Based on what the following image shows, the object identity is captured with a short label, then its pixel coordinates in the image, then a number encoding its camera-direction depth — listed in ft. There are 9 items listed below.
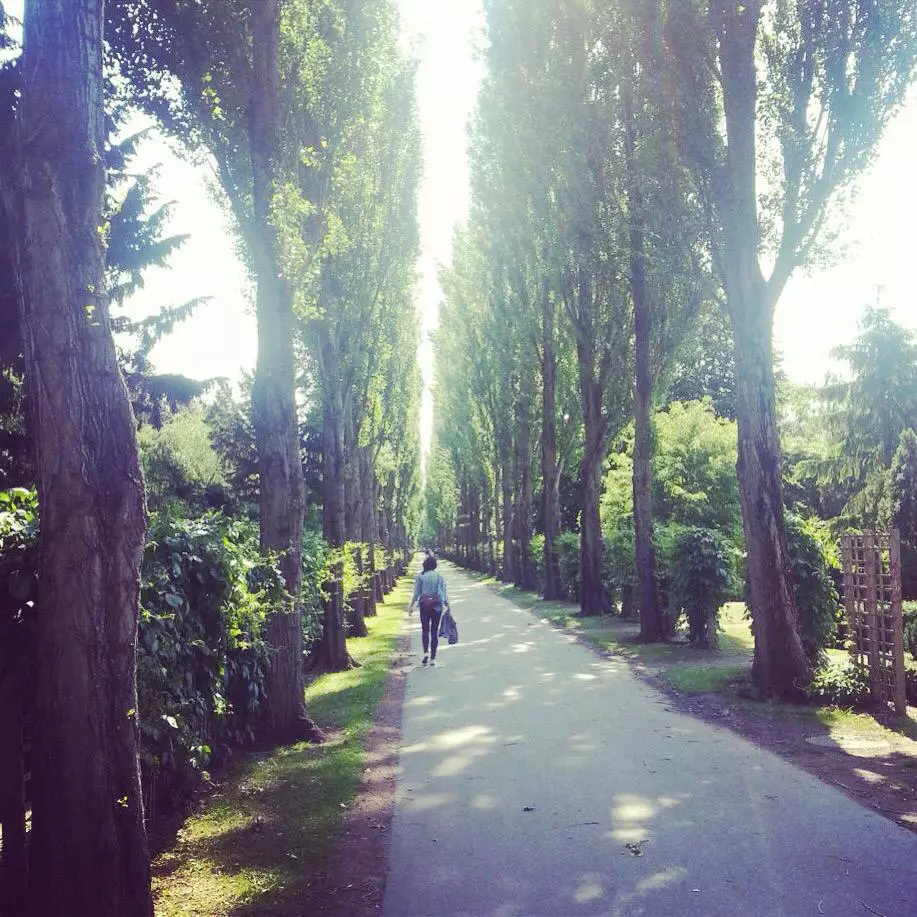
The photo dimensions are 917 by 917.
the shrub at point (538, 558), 110.32
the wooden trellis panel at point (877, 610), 30.94
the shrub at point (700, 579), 50.16
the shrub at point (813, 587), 37.04
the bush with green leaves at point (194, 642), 17.29
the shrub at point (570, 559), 93.91
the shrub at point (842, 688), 32.57
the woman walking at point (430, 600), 49.52
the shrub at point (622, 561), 68.54
